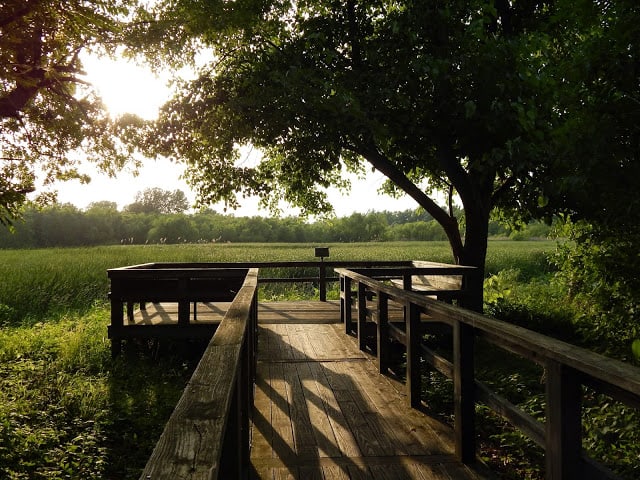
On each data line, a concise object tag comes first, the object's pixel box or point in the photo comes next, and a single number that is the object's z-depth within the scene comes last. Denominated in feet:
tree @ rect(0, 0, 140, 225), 23.38
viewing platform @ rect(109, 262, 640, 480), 6.17
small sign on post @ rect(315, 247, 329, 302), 39.37
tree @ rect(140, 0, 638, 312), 27.09
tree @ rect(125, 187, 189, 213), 415.48
